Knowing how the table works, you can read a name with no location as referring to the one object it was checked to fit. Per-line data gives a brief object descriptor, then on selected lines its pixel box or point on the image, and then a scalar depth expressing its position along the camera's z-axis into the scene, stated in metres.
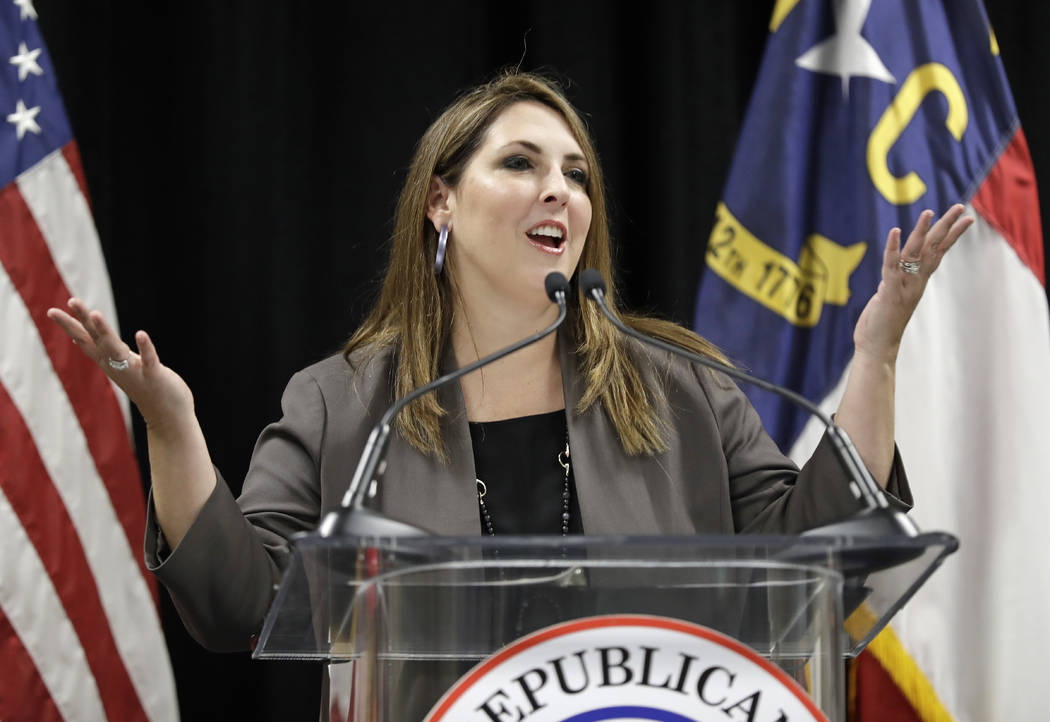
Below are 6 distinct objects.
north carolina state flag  7.34
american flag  7.09
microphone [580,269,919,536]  5.08
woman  5.57
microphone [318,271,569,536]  5.02
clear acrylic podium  5.02
